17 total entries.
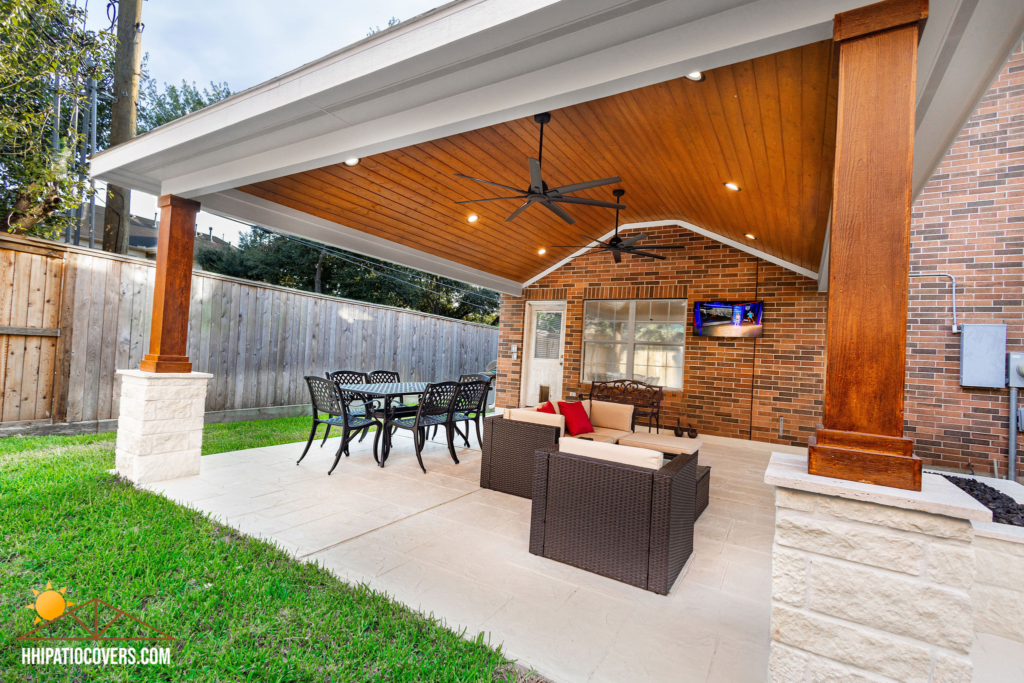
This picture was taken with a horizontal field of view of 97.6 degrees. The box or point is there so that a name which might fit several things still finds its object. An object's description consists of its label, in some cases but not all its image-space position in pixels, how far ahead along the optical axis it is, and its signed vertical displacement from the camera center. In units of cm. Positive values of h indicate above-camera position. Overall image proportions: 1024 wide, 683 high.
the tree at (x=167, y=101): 1295 +696
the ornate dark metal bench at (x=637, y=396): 652 -56
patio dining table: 437 -46
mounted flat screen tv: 627 +64
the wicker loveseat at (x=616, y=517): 230 -87
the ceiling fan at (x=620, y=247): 544 +137
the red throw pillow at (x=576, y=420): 406 -59
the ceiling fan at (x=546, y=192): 347 +134
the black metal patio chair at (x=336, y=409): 415 -64
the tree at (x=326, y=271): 1378 +228
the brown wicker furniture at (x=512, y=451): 362 -83
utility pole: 622 +356
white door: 791 +6
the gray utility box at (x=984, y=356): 436 +21
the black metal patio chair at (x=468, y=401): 471 -57
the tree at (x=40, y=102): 463 +255
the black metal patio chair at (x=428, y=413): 432 -66
